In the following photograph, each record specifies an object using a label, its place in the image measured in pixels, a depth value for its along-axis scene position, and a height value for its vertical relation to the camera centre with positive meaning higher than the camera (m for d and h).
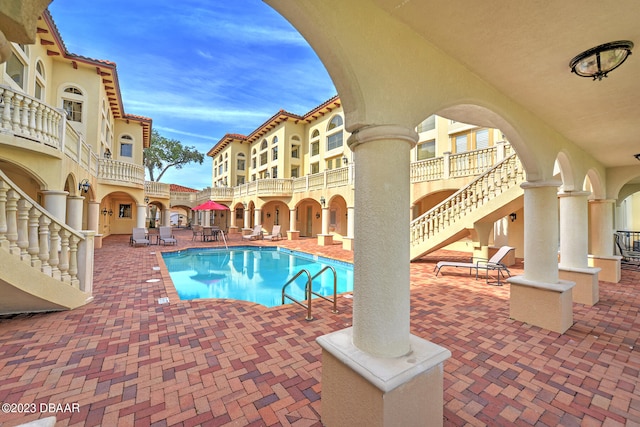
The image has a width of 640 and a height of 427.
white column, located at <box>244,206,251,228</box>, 24.50 -0.03
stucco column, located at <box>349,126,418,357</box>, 2.11 -0.19
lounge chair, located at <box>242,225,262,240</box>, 19.87 -1.24
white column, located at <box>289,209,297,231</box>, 20.25 -0.02
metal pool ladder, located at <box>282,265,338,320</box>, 4.79 -1.70
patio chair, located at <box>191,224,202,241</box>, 22.32 -1.40
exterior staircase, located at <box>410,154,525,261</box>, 8.25 +0.43
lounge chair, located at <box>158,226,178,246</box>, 15.70 -1.18
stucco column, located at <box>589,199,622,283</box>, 7.67 -0.61
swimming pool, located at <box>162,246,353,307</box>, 8.27 -2.26
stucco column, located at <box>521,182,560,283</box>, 4.43 -0.15
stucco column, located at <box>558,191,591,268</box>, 5.88 -0.15
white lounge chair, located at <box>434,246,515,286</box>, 7.85 -1.35
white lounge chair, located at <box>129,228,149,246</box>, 14.20 -1.18
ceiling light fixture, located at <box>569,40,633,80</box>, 2.39 +1.55
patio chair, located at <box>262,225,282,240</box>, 19.95 -1.29
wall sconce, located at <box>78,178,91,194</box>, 10.21 +1.19
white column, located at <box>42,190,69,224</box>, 7.58 +0.42
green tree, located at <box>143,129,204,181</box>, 34.66 +8.50
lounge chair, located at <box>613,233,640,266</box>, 10.48 -1.36
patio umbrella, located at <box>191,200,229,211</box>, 18.48 +0.79
